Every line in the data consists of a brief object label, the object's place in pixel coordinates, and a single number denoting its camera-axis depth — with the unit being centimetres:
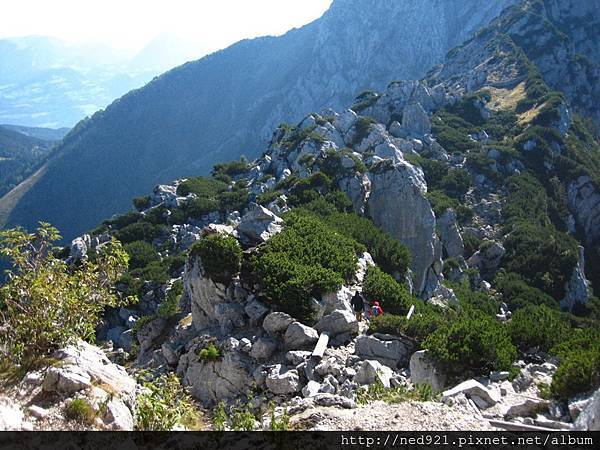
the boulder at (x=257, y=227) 2389
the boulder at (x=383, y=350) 1725
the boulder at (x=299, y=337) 1792
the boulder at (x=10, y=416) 882
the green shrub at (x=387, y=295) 2245
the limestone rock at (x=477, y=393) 1212
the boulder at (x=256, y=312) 1970
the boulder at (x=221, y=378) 1727
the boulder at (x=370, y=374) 1489
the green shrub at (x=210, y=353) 1809
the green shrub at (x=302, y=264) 1967
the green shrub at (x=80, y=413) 945
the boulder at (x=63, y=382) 1021
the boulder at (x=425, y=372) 1498
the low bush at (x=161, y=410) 980
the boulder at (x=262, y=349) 1777
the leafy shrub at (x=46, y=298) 1161
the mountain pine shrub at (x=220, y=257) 2127
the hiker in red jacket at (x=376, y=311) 2066
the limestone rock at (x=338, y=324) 1873
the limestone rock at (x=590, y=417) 849
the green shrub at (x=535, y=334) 1629
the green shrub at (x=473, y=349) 1474
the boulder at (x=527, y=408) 1120
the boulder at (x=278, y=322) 1858
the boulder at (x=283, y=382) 1555
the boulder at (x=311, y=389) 1443
